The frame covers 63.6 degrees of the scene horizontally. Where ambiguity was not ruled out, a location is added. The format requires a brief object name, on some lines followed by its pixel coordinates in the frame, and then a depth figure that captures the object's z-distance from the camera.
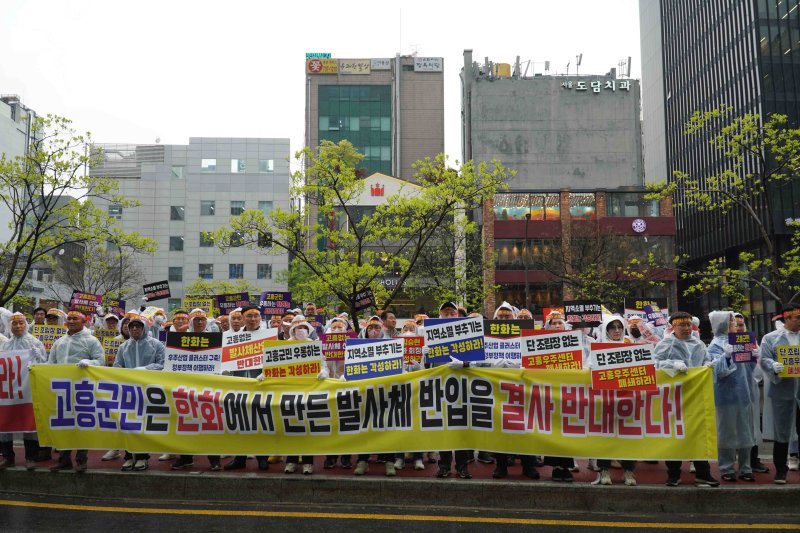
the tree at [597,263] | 38.31
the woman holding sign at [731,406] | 7.84
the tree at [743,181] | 18.92
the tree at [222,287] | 50.08
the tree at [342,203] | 22.00
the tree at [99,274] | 48.50
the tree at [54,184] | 22.00
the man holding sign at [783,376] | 7.89
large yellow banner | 7.55
